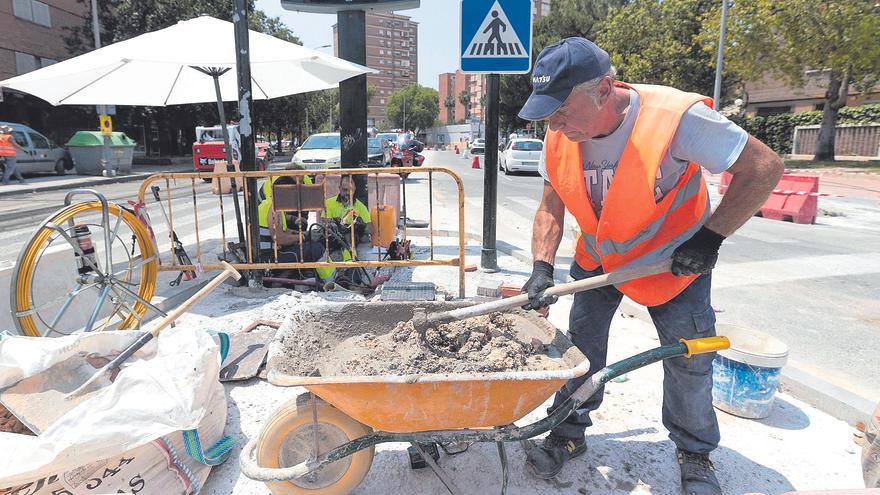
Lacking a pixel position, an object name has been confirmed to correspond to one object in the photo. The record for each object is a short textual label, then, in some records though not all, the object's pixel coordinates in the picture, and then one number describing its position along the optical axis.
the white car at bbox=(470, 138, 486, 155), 45.12
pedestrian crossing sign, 4.96
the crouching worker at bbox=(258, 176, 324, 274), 5.52
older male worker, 2.01
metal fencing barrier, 4.80
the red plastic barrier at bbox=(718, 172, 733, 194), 11.58
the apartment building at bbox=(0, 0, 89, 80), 23.20
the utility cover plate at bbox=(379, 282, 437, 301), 4.17
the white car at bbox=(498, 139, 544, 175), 19.98
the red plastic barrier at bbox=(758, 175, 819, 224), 9.64
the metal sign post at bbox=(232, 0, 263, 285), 4.86
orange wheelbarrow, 1.92
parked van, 16.58
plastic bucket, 2.78
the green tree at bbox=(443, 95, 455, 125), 121.44
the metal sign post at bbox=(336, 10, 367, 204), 7.57
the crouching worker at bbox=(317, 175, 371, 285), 5.43
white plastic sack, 1.87
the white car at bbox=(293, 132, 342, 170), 13.45
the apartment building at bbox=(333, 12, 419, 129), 134.12
